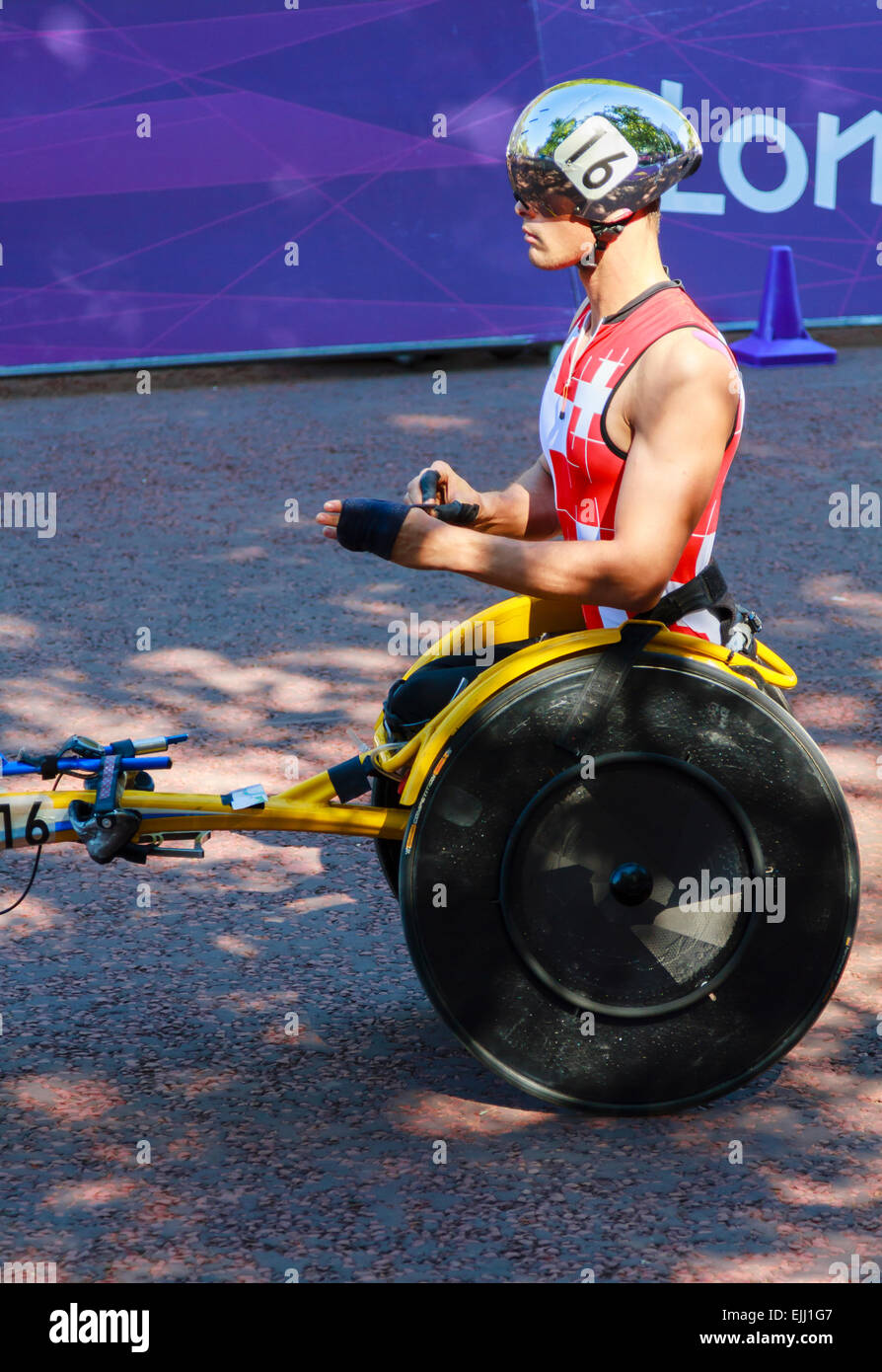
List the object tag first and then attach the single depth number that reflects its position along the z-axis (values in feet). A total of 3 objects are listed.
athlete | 9.25
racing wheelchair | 9.74
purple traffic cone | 32.60
